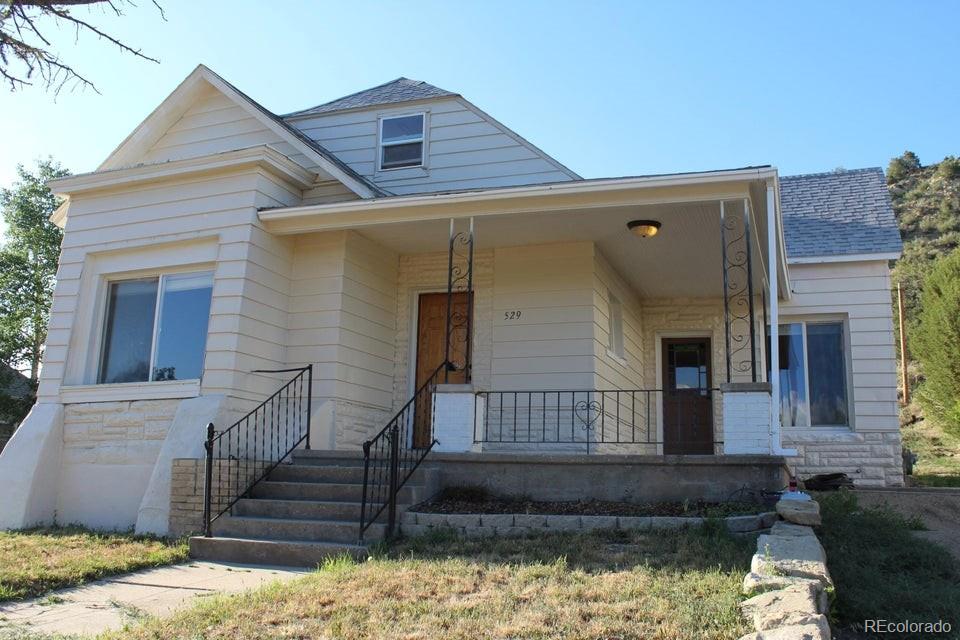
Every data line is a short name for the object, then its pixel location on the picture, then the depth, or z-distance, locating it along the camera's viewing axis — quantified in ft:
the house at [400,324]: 28.55
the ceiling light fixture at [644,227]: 32.58
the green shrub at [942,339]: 62.59
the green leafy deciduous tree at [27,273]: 63.41
